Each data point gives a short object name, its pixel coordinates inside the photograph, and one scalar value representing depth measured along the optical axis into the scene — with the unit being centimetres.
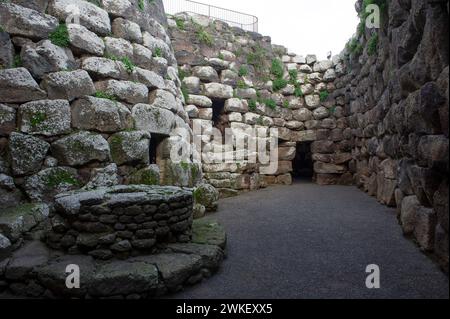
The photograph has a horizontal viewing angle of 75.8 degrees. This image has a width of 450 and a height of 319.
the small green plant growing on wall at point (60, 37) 424
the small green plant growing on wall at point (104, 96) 431
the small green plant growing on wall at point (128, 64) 484
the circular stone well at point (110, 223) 288
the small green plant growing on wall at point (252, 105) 807
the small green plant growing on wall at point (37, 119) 372
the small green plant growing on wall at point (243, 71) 813
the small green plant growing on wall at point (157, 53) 565
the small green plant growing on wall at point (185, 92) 701
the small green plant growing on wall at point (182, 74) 711
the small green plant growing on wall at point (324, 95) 894
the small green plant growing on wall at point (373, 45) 546
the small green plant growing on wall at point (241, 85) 801
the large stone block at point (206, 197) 540
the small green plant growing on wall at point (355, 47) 693
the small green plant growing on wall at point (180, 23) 729
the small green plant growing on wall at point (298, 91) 899
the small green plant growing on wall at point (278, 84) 888
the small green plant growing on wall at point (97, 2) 491
